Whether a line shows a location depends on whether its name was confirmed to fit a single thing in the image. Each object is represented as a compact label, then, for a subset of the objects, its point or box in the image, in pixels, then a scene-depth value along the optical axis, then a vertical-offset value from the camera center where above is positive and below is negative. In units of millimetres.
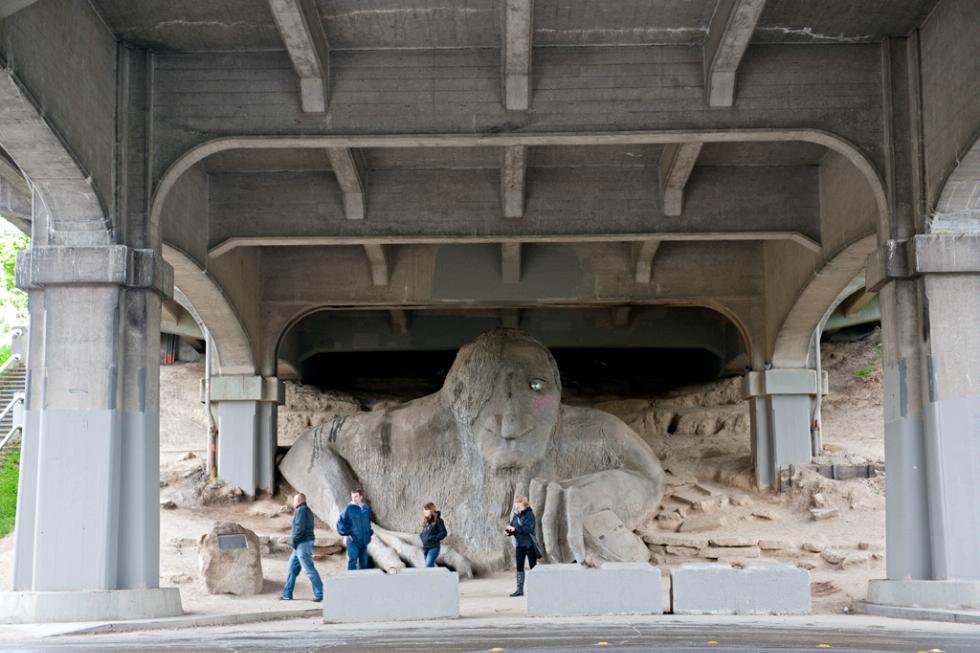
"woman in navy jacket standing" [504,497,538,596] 14656 -533
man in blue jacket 15750 -547
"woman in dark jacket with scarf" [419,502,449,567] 15602 -556
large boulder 15672 -955
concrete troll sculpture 17750 +393
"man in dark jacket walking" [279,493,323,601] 14867 -701
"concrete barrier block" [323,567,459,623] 12047 -1096
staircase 23438 +1892
